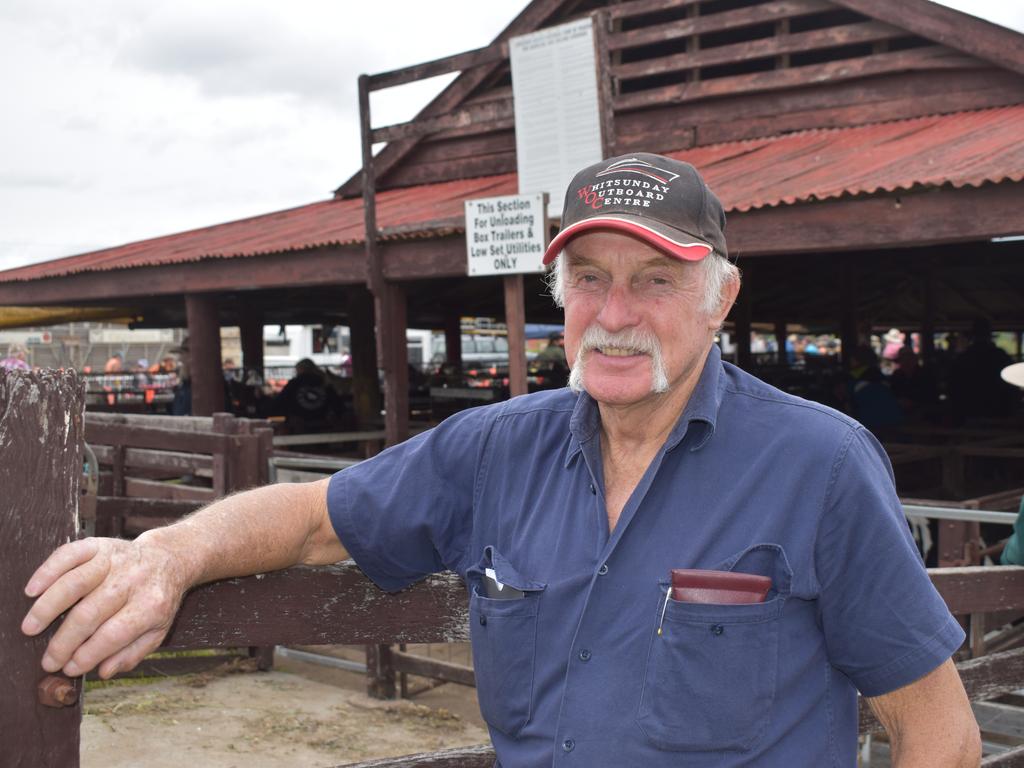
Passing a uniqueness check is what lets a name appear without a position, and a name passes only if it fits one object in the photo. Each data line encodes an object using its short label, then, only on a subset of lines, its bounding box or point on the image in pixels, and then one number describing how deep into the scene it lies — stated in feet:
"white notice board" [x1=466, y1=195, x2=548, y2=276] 19.66
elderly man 5.11
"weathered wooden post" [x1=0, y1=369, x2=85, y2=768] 4.71
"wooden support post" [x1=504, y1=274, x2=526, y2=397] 21.26
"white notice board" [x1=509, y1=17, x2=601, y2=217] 22.38
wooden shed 20.54
